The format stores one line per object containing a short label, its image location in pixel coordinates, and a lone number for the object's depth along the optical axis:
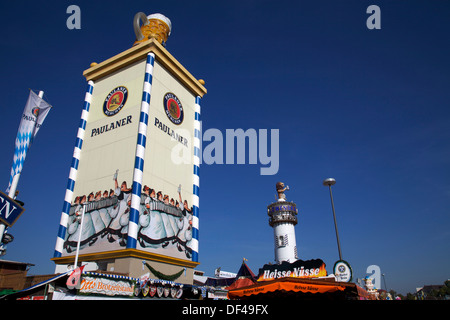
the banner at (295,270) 21.11
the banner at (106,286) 16.20
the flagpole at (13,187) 9.19
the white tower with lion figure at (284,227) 41.06
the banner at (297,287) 12.59
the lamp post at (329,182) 20.97
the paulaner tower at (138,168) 24.09
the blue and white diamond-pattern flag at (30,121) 12.88
